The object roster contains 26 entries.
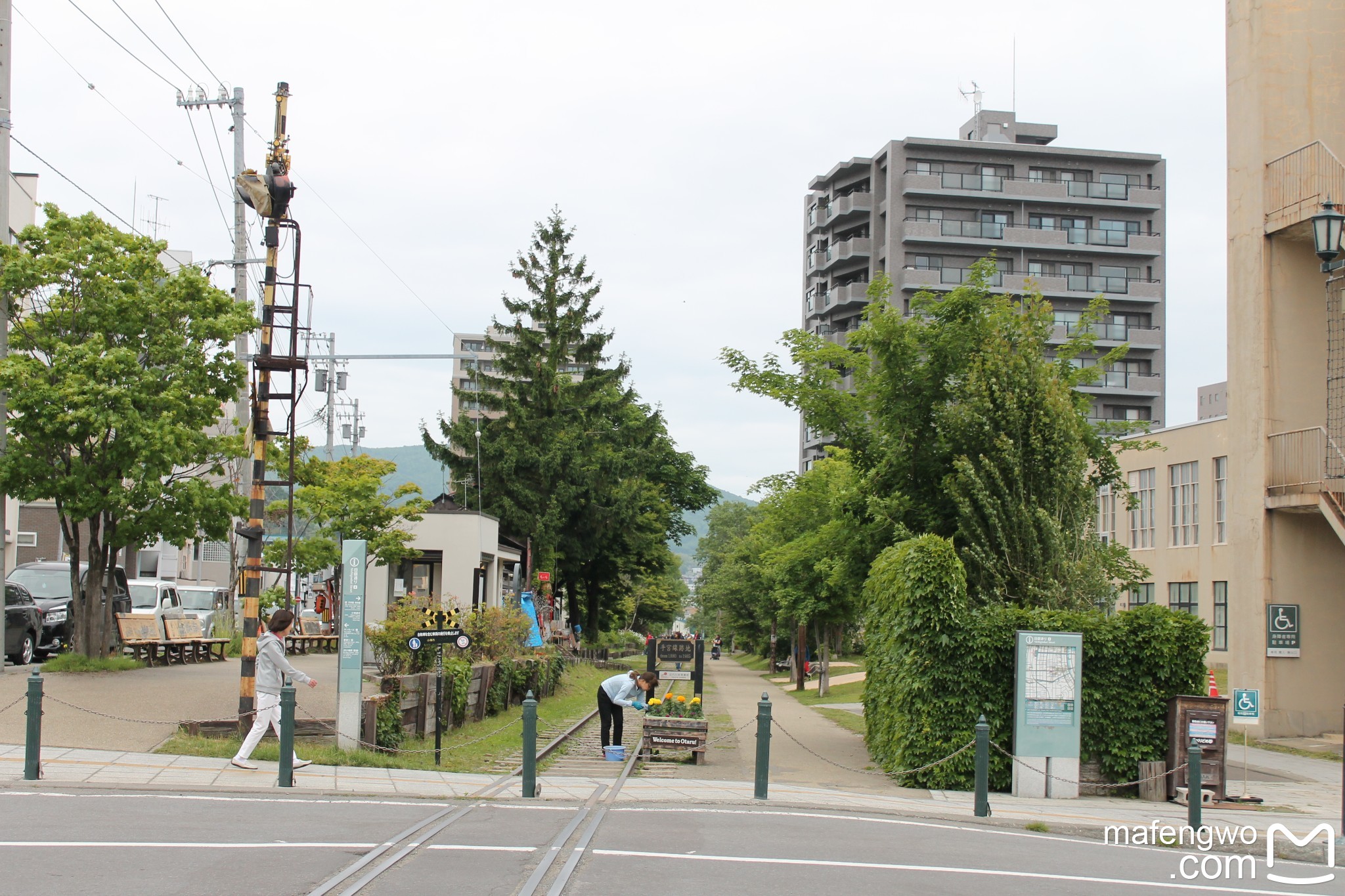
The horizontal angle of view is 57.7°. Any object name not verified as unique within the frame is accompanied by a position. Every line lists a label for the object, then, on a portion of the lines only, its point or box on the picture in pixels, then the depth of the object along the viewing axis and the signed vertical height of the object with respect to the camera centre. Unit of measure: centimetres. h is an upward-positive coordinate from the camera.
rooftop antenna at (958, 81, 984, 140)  8262 +3093
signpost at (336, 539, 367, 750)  1487 -132
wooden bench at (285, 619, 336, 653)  3169 -283
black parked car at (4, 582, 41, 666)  2147 -170
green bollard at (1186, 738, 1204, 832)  1273 -237
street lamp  1460 +396
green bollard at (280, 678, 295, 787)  1223 -201
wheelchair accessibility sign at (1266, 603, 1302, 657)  2381 -136
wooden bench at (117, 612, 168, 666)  2181 -187
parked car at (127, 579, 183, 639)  3089 -162
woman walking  1388 -149
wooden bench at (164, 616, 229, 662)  2367 -208
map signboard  1568 -181
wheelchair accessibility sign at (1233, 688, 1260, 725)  1512 -180
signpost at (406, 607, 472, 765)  1498 -123
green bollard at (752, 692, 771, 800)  1334 -223
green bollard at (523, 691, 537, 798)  1267 -212
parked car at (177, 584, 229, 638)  3644 -193
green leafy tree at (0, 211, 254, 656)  1880 +228
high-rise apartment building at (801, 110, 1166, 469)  7731 +2110
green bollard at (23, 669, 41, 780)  1191 -209
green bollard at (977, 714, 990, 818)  1323 -236
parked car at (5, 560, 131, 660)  2414 -133
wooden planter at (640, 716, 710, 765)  1770 -273
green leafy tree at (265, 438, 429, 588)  3512 +68
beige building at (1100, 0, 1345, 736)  2419 +402
